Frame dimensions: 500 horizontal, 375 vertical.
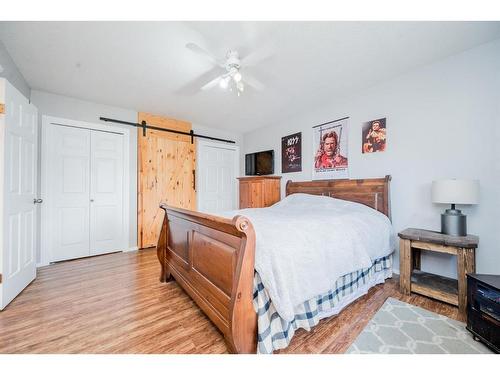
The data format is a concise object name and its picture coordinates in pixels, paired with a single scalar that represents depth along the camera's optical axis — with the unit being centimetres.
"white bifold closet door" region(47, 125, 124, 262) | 305
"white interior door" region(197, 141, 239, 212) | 458
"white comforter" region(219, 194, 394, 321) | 128
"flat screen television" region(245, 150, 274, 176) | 435
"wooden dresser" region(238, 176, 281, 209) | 382
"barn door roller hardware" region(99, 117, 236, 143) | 346
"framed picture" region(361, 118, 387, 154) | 271
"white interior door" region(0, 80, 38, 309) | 187
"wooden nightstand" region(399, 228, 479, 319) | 172
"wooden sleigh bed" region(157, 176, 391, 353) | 119
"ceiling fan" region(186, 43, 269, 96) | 199
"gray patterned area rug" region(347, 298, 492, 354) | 134
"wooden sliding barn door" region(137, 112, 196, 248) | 377
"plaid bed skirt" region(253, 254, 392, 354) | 125
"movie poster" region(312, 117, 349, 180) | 311
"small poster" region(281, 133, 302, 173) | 378
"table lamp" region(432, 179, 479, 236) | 184
